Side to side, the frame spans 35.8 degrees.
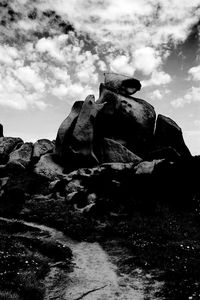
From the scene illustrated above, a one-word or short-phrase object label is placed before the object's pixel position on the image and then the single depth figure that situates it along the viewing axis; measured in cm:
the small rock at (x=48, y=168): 4588
